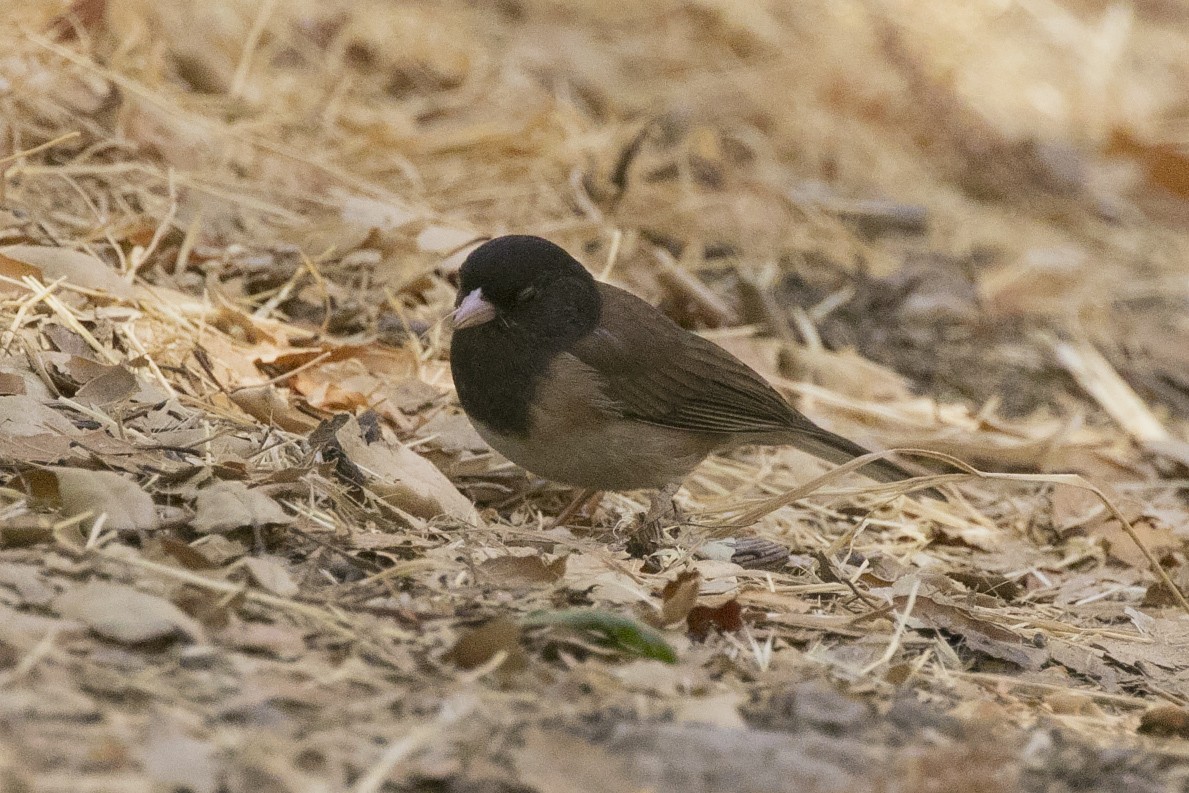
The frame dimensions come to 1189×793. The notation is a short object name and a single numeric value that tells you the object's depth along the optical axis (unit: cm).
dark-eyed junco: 668
